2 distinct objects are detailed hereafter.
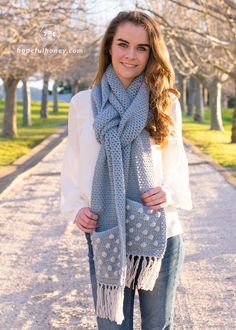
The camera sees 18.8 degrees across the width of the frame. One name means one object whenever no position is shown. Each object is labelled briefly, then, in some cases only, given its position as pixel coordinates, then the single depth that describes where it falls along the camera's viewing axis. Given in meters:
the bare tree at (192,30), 21.95
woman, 2.81
